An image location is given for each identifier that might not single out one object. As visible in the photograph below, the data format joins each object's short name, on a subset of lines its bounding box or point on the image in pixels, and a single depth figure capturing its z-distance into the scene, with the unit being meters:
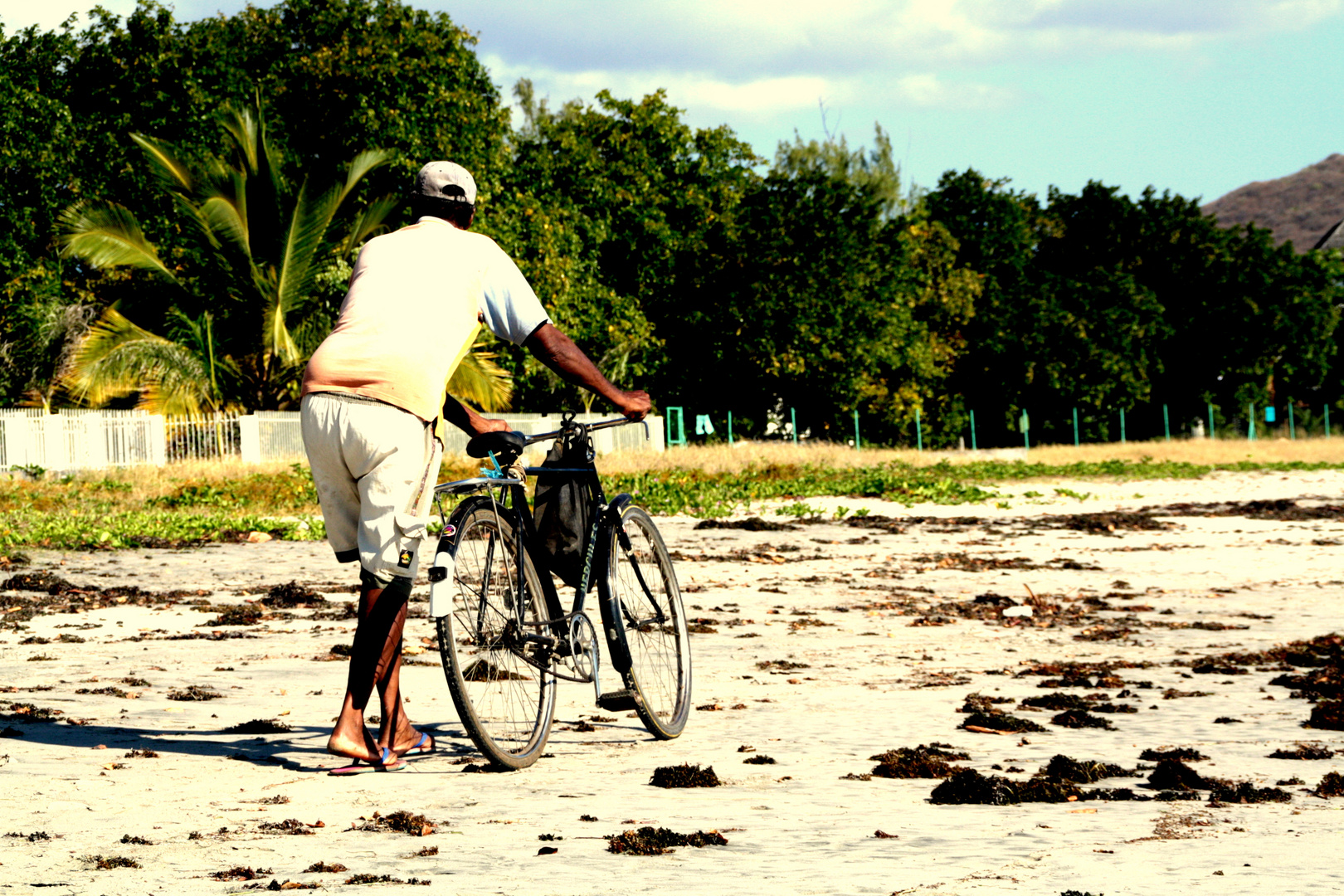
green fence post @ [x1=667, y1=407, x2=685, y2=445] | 88.19
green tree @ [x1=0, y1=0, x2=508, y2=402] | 67.00
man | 8.90
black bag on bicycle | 10.02
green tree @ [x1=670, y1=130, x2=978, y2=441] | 92.37
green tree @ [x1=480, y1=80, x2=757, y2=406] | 89.94
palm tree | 54.37
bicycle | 9.19
